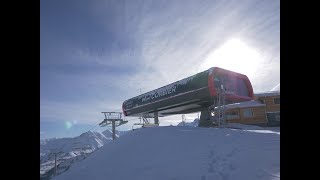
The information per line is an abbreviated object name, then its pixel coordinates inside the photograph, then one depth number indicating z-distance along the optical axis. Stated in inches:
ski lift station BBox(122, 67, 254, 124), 506.3
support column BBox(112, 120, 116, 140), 960.0
